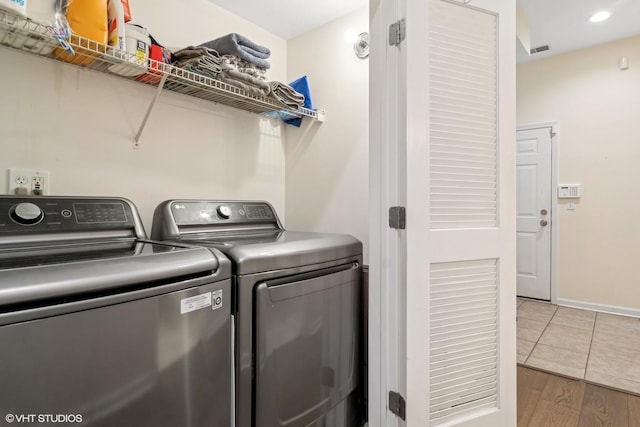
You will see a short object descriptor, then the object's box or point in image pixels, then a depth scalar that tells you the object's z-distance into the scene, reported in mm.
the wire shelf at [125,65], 1086
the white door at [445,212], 1247
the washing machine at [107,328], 631
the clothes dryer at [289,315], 1049
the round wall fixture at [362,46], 1863
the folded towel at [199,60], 1470
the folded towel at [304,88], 2033
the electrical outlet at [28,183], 1233
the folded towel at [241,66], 1549
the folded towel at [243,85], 1550
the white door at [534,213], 3625
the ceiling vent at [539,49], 3296
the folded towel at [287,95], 1755
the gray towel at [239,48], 1567
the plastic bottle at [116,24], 1235
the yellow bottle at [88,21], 1147
